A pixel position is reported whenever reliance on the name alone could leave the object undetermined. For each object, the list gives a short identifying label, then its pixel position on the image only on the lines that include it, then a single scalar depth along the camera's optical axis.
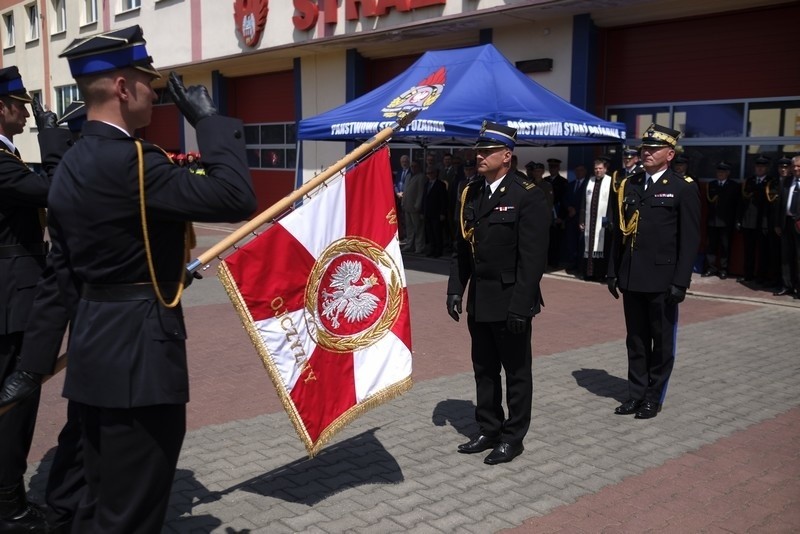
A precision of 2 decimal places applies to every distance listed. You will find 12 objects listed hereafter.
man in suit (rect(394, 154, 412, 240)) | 15.87
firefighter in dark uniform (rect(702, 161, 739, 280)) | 11.51
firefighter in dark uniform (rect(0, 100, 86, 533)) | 3.13
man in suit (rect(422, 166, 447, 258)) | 14.60
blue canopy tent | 10.47
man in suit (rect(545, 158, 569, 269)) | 12.94
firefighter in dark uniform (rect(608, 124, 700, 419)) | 5.45
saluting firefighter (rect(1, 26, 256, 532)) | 2.40
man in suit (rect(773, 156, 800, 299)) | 10.31
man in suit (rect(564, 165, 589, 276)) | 12.65
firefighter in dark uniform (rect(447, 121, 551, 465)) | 4.55
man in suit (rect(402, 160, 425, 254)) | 15.12
